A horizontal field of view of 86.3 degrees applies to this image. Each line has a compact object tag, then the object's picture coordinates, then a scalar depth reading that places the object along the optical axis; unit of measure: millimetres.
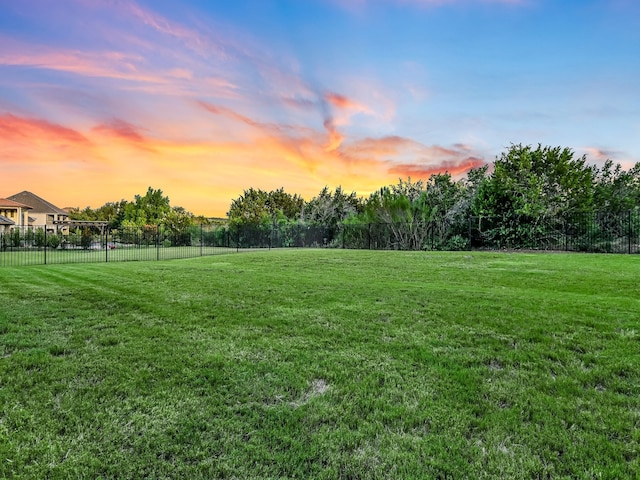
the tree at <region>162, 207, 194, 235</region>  32862
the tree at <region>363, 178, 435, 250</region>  17688
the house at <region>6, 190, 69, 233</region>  47938
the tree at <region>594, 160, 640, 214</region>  16484
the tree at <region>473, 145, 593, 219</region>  15258
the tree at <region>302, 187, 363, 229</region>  26409
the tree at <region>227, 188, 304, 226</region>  37094
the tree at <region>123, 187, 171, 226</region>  42219
